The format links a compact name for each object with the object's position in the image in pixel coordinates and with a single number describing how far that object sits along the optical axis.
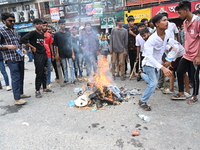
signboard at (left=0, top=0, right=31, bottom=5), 25.52
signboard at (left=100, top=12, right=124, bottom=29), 18.91
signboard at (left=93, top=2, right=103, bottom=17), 11.74
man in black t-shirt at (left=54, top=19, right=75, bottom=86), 5.54
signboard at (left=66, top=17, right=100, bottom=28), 19.53
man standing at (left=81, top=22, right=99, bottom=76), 6.14
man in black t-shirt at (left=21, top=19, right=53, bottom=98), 4.48
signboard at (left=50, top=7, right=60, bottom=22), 20.99
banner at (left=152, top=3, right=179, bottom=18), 15.85
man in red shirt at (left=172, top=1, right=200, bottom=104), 3.37
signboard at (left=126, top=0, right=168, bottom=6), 17.22
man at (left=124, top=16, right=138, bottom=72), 6.07
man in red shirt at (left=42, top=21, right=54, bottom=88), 5.53
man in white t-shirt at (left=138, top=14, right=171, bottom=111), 3.20
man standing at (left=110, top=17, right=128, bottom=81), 5.98
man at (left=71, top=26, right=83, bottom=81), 6.05
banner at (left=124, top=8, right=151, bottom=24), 16.69
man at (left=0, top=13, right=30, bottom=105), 3.93
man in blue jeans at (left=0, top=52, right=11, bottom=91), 5.84
